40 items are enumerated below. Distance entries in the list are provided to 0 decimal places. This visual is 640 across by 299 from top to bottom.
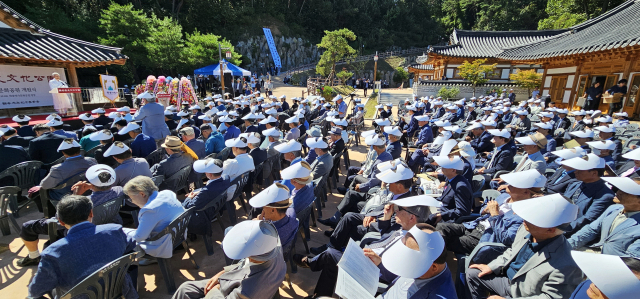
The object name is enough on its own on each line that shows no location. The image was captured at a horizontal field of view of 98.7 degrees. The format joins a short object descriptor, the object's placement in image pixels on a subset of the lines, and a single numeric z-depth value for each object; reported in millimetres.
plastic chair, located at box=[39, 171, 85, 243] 3611
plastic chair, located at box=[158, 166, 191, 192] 4219
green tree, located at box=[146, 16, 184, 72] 18588
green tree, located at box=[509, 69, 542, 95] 16250
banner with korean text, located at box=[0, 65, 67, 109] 8508
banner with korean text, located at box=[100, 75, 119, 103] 9867
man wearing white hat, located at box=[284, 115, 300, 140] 6453
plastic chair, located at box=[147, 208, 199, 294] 2678
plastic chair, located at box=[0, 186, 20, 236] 3645
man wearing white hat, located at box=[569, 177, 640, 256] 2203
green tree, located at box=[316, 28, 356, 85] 25578
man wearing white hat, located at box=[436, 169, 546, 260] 2599
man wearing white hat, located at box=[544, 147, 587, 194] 3758
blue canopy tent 17128
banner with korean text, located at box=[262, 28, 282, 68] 36719
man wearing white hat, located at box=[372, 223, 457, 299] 1581
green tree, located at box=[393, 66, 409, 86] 38344
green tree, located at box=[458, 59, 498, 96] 16656
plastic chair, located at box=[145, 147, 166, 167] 5156
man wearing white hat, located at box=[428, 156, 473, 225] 3264
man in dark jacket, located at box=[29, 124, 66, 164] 4590
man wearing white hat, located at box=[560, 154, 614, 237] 2941
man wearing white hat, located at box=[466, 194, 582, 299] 1825
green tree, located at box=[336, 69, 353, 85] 26914
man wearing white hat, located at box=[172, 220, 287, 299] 1815
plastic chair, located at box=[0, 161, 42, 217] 4005
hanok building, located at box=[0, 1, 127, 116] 8062
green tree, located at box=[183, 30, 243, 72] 20684
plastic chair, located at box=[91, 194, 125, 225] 2885
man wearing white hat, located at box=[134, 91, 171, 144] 6113
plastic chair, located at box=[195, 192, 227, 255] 3398
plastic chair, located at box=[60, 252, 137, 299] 1889
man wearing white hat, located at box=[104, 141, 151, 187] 3631
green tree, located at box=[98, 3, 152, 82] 18406
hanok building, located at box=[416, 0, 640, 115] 9570
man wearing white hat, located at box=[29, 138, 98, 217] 3572
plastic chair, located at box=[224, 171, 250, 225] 3797
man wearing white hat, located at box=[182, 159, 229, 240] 3334
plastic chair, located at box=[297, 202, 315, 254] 3245
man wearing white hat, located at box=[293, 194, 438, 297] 2357
